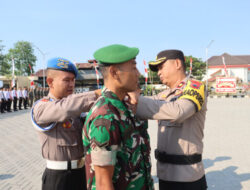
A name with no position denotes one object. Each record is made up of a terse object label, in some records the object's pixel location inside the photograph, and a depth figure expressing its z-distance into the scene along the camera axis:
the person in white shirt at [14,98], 19.45
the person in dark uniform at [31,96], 21.90
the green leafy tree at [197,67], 50.94
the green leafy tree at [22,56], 67.44
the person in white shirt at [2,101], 17.66
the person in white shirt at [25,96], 20.80
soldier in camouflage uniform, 1.27
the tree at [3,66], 56.34
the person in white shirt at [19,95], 20.30
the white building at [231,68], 69.00
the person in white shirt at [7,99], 18.42
